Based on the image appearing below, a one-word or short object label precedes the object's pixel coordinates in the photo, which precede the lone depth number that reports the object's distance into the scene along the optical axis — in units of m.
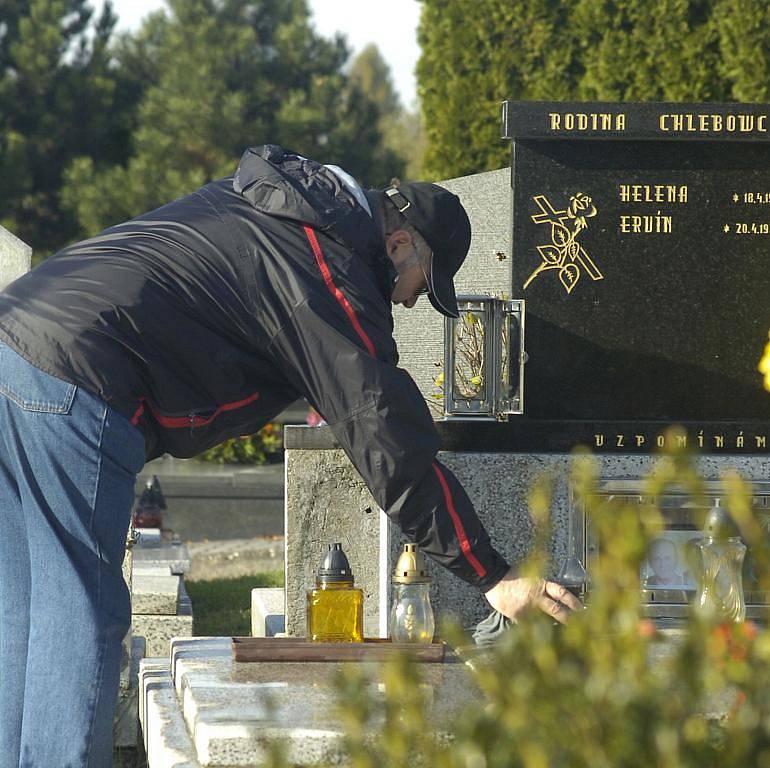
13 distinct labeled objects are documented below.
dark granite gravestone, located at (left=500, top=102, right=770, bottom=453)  8.10
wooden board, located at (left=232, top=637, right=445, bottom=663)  5.85
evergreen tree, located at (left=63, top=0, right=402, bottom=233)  34.75
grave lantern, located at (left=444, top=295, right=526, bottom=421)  8.01
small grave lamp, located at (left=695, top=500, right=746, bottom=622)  7.30
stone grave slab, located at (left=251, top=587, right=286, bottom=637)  8.83
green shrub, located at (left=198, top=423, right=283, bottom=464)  25.44
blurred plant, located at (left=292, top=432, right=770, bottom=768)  2.56
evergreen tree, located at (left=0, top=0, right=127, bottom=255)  36.06
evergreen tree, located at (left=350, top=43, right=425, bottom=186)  38.03
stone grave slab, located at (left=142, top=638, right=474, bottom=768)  4.61
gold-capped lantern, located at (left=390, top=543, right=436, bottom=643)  6.21
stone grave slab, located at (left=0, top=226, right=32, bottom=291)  10.98
